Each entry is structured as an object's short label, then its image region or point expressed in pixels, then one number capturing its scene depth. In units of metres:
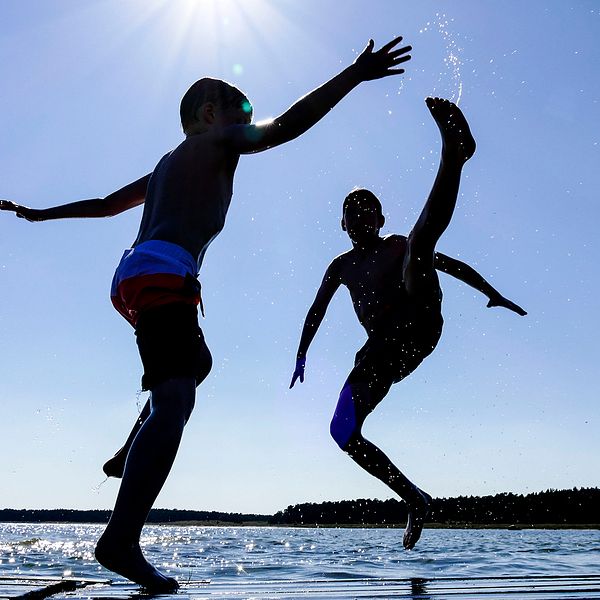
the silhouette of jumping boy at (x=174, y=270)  2.44
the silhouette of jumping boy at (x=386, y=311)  4.21
